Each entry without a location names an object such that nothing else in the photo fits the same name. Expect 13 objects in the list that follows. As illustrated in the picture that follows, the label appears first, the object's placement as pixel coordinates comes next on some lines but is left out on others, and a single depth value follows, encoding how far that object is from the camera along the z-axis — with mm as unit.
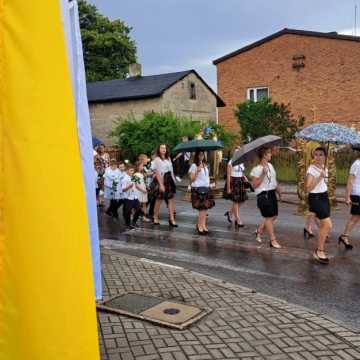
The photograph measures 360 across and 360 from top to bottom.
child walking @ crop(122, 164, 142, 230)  10758
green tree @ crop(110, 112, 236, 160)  22578
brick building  28812
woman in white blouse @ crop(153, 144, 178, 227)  10844
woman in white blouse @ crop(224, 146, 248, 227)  10648
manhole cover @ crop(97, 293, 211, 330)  4855
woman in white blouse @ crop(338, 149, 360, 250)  8141
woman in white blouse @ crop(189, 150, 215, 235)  9922
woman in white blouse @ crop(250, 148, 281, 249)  8367
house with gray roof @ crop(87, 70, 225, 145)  30438
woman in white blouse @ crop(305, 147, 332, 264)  7359
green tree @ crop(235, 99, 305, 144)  23344
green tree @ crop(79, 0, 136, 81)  43938
